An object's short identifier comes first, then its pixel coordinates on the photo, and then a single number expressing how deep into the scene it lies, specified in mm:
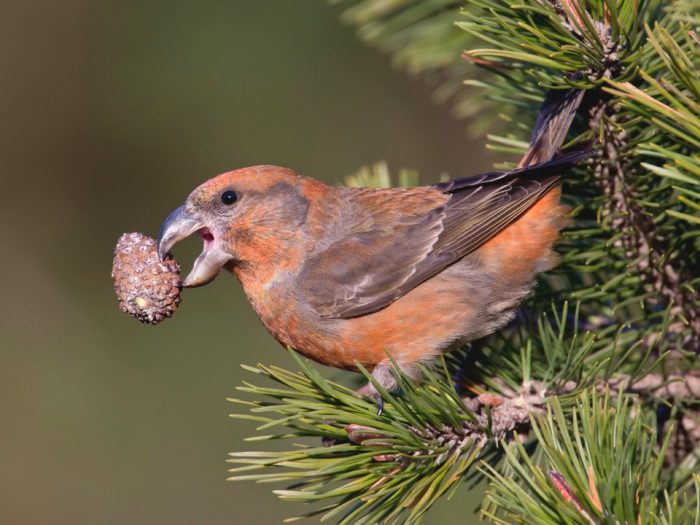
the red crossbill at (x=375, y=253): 3486
